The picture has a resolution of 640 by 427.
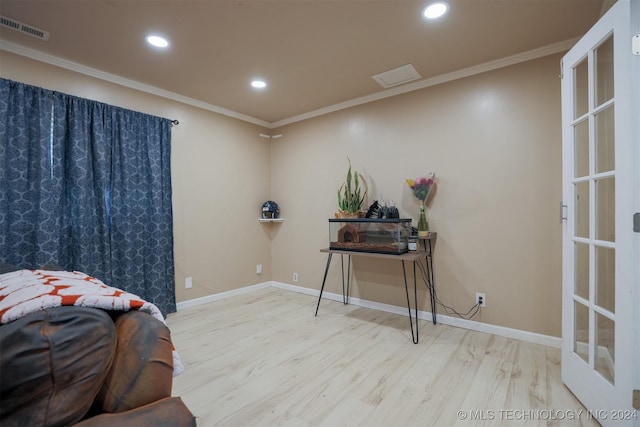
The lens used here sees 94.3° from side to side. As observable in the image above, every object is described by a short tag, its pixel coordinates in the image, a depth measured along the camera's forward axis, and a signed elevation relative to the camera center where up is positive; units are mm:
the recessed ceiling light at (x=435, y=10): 1862 +1270
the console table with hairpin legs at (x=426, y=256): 2594 -425
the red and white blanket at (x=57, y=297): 675 -217
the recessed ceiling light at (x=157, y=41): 2176 +1279
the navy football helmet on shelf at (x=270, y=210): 4098 -1
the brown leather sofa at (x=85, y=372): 562 -339
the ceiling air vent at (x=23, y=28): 1965 +1279
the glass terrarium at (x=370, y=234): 2684 -254
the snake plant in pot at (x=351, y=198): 3184 +126
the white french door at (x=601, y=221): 1332 -86
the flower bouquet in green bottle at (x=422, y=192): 2746 +149
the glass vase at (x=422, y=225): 2720 -161
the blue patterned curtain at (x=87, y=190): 2248 +200
